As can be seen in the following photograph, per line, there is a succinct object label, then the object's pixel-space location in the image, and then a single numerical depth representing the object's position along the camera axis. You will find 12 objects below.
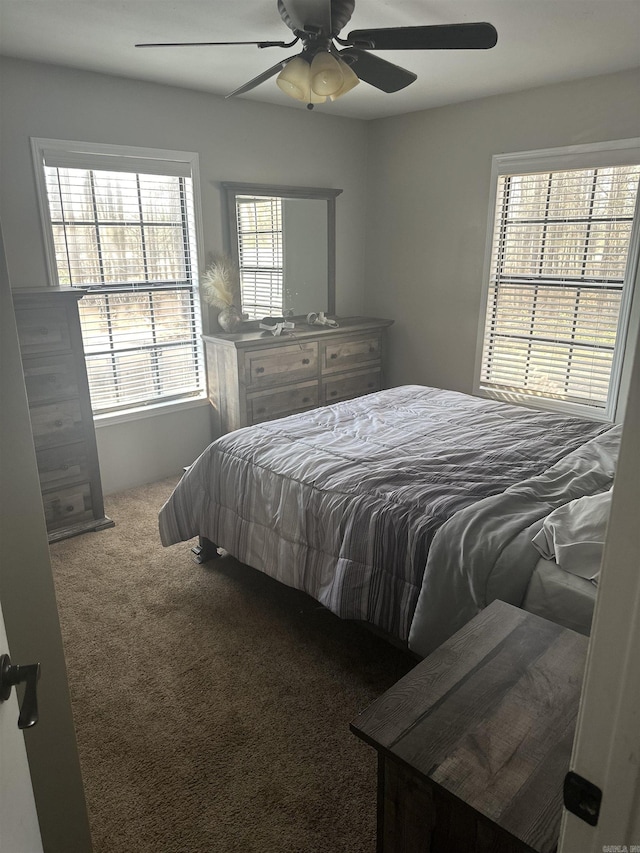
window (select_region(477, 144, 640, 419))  3.60
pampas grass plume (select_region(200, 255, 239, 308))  4.05
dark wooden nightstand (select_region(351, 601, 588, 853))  0.96
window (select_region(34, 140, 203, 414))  3.40
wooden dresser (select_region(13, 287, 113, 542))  3.00
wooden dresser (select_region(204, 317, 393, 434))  3.97
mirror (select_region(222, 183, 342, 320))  4.20
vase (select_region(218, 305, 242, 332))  4.12
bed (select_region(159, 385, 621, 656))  1.83
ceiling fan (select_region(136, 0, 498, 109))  2.10
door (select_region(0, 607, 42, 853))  0.86
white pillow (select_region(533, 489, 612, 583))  1.64
